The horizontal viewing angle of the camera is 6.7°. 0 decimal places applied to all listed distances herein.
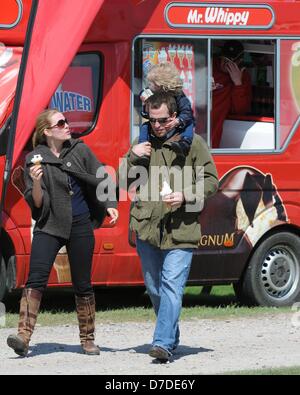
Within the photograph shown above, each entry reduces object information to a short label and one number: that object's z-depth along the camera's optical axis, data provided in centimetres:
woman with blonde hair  1805
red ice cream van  2173
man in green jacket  1774
